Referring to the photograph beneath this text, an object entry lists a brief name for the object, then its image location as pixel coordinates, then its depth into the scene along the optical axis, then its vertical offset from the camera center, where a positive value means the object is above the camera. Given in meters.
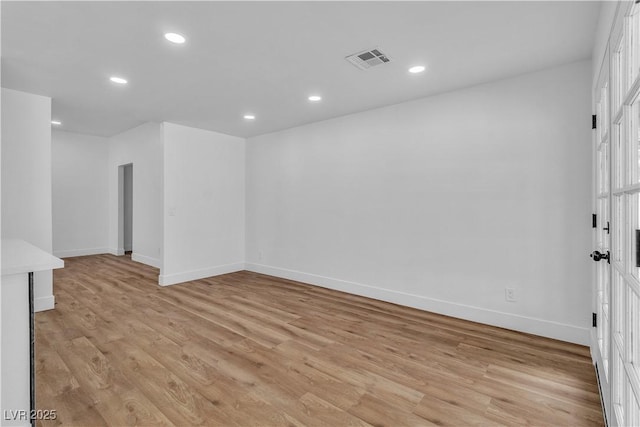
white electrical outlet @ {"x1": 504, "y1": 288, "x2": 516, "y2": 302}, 2.96 -0.81
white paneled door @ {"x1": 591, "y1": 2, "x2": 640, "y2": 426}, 1.18 -0.04
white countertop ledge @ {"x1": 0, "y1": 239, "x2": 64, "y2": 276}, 1.35 -0.24
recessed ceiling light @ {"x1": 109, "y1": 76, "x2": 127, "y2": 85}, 3.08 +1.37
